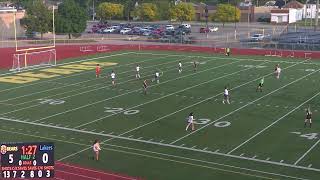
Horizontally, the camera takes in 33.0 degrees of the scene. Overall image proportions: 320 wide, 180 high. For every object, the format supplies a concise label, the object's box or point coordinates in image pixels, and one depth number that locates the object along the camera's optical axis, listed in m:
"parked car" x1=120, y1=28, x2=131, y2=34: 80.99
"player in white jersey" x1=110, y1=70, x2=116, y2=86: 37.60
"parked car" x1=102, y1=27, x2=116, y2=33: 81.94
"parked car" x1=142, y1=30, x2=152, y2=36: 76.97
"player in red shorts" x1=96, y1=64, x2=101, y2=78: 41.11
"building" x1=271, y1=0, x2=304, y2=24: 100.06
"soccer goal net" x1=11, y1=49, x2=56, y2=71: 46.34
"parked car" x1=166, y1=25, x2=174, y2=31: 79.44
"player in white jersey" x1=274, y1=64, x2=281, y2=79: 40.06
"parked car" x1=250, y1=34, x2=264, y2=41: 66.31
